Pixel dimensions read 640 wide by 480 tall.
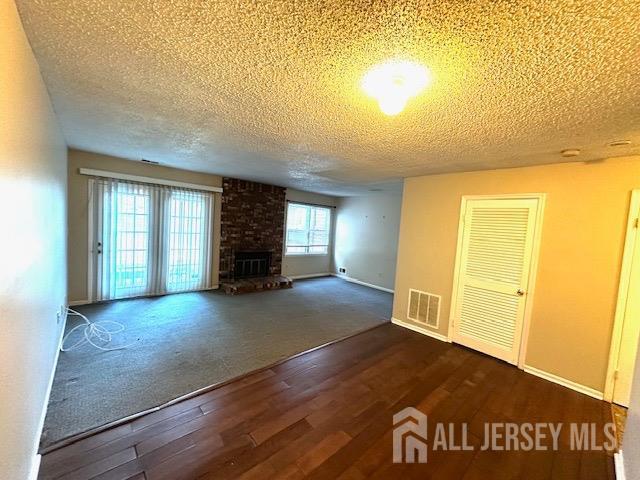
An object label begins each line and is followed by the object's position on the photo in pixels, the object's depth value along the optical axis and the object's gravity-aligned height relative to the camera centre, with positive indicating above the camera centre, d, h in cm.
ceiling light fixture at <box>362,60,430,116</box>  138 +83
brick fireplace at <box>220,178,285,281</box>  549 -20
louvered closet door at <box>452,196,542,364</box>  301 -45
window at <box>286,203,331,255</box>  689 -17
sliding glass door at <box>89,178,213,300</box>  408 -45
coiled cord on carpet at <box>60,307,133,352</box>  285 -147
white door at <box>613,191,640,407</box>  240 -66
